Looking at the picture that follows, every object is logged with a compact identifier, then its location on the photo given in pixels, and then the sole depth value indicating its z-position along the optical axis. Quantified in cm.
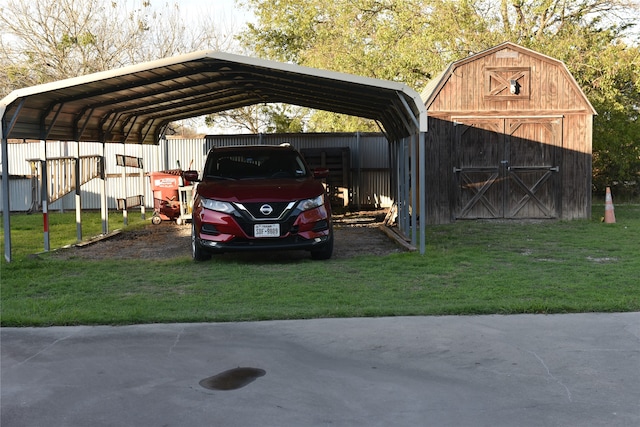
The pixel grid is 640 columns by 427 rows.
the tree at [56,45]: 2681
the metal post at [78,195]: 1355
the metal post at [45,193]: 1171
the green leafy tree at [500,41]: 2039
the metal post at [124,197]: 1653
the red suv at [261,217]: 1005
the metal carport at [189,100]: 1058
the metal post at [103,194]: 1470
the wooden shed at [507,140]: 1684
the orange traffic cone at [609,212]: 1661
